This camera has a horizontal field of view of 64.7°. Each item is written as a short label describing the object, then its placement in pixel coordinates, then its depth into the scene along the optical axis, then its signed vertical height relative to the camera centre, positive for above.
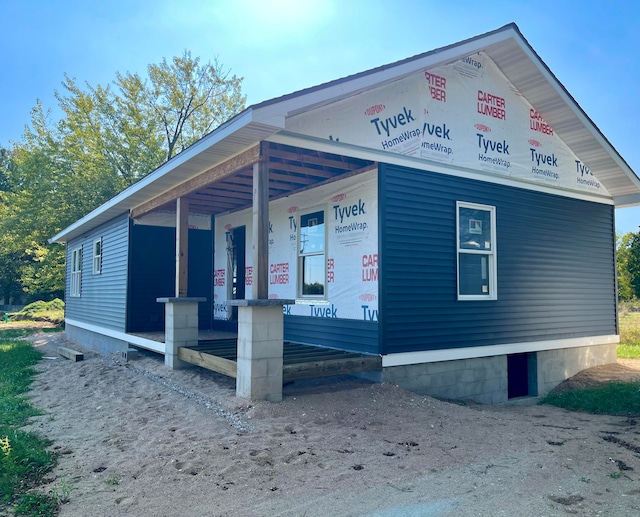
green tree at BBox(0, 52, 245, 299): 19.69 +5.77
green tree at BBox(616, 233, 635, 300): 24.91 -0.14
